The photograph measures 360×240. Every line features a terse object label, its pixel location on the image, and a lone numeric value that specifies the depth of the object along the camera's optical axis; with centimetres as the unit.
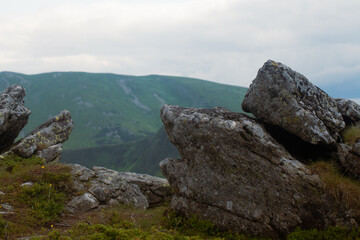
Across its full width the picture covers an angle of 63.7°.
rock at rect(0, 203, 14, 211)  1675
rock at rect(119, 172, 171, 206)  2677
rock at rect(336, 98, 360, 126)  1778
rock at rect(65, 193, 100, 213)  1941
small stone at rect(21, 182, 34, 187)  1936
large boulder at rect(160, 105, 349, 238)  1355
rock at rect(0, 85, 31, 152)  2767
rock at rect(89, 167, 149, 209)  2180
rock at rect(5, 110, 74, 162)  2630
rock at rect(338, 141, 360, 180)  1388
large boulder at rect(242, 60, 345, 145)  1544
